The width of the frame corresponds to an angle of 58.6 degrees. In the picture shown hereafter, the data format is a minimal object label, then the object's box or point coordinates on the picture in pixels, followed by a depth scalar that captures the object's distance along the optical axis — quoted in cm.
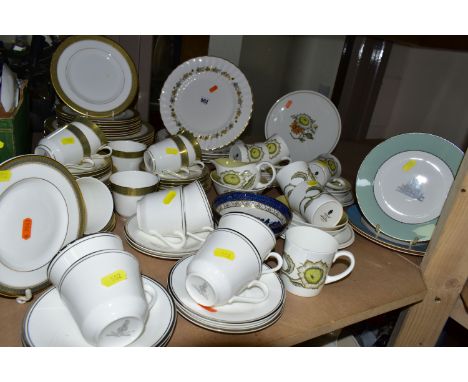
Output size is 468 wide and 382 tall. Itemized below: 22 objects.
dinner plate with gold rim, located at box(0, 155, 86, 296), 69
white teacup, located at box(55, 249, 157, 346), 59
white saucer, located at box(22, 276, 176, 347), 62
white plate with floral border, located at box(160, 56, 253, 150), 130
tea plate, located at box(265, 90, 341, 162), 135
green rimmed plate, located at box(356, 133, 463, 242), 100
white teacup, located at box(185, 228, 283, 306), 68
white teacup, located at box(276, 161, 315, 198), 104
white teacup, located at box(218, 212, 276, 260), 74
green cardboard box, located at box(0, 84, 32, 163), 91
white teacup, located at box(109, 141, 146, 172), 112
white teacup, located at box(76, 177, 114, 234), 87
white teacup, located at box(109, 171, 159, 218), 96
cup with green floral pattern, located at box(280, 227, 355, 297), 78
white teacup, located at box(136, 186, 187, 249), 86
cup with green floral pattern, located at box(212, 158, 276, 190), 105
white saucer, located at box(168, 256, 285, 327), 69
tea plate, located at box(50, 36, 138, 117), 120
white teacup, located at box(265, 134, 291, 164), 122
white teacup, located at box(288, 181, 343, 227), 96
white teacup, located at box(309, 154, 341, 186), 115
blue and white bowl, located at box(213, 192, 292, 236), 93
